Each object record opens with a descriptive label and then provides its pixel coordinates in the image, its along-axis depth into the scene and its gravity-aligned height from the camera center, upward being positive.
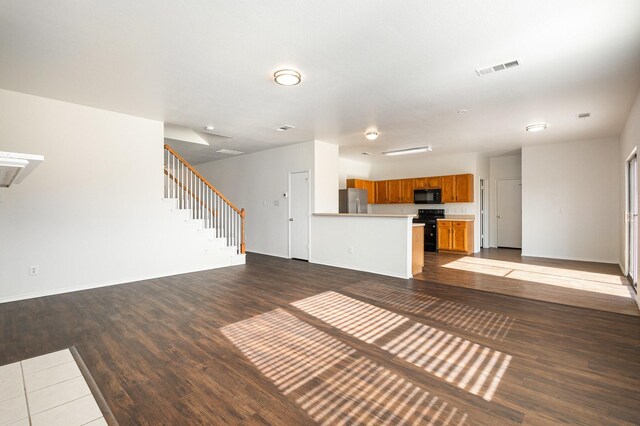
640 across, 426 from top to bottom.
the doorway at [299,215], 7.14 -0.04
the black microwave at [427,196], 8.74 +0.50
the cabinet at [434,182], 8.75 +0.90
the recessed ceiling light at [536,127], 5.56 +1.58
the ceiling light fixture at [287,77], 3.43 +1.55
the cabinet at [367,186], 9.23 +0.86
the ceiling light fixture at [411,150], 7.71 +1.62
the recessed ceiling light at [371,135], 6.10 +1.59
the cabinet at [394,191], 9.55 +0.70
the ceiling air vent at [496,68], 3.29 +1.60
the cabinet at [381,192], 9.87 +0.69
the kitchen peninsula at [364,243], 5.48 -0.60
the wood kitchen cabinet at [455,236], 8.09 -0.61
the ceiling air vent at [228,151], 7.92 +1.64
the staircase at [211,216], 5.96 -0.06
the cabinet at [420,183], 9.02 +0.90
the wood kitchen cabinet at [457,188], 8.24 +0.67
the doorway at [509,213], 8.84 +0.00
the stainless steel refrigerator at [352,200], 8.46 +0.36
